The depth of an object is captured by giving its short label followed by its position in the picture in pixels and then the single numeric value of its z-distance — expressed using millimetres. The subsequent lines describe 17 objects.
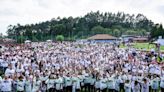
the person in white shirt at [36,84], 11317
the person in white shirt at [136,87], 12127
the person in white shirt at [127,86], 11942
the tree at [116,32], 83127
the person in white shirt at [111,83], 12151
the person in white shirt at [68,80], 12277
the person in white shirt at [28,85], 11199
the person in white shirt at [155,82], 12323
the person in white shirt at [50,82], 11970
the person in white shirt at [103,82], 12233
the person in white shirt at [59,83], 12040
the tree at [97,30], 86544
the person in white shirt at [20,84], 11090
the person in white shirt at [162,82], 12314
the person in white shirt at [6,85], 10773
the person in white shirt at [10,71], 12966
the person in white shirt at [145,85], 12124
